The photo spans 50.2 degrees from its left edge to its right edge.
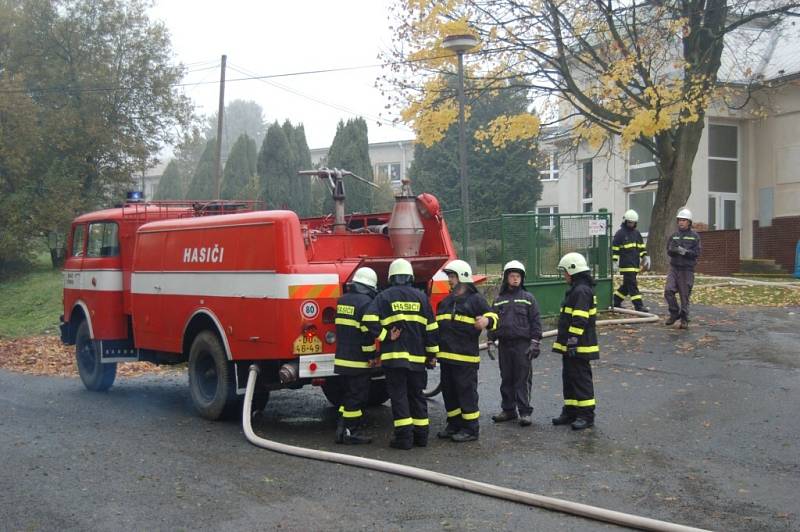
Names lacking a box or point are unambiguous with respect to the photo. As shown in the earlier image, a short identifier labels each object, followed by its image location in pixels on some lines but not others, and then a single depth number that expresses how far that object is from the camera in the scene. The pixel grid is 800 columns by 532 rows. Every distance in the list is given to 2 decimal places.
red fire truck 7.85
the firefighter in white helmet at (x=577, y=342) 8.19
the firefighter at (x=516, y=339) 8.39
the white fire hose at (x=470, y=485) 5.23
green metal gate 14.65
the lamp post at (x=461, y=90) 14.09
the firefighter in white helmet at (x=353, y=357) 7.64
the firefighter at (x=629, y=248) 14.43
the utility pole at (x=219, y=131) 27.88
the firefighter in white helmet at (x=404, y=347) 7.53
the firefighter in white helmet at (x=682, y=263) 13.03
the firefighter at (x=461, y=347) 7.78
